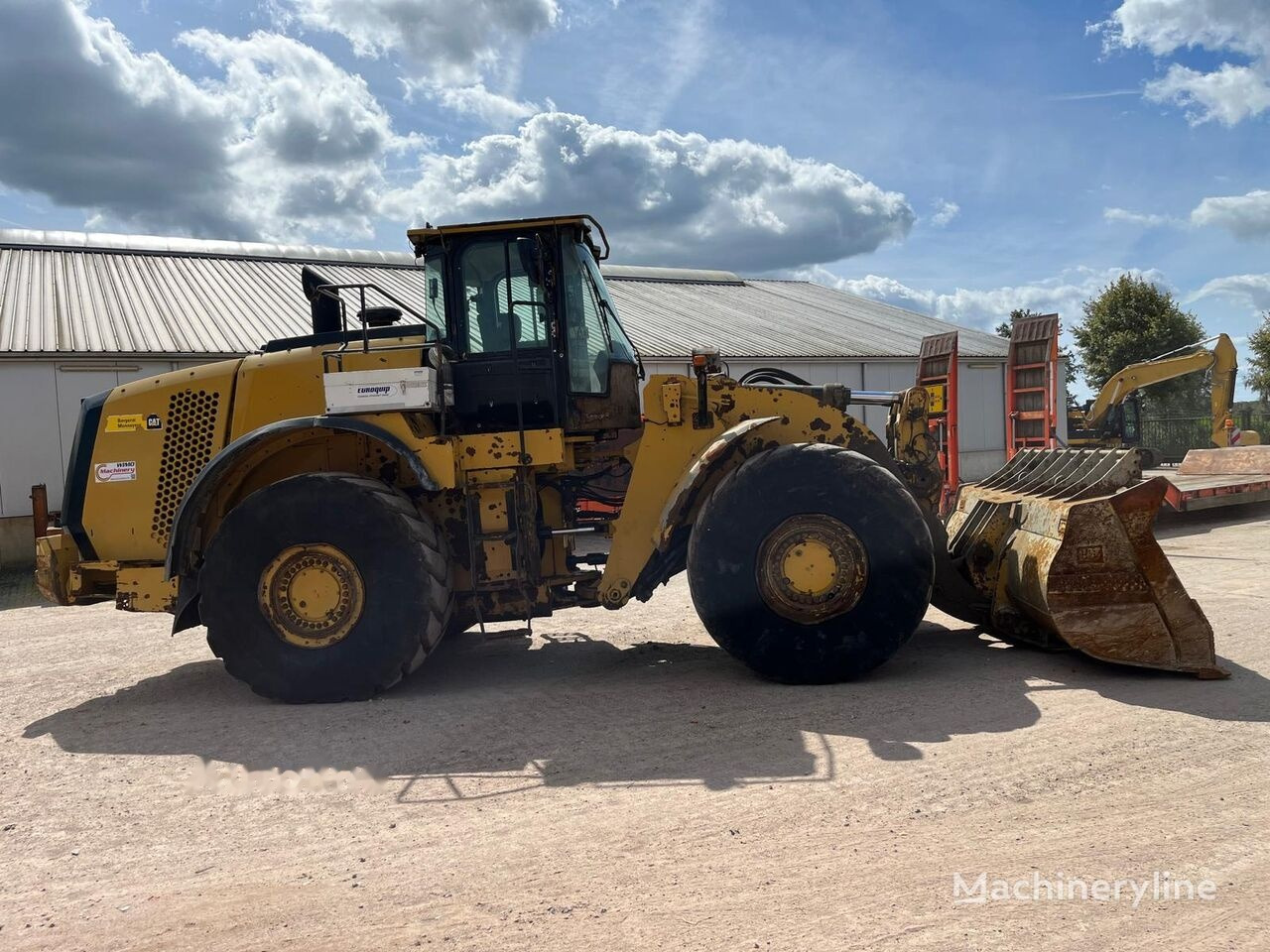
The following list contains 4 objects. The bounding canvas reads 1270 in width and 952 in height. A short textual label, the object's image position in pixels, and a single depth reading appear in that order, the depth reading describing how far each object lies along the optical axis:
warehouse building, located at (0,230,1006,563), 14.07
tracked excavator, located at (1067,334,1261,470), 18.53
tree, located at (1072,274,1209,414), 34.34
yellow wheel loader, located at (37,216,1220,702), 5.52
